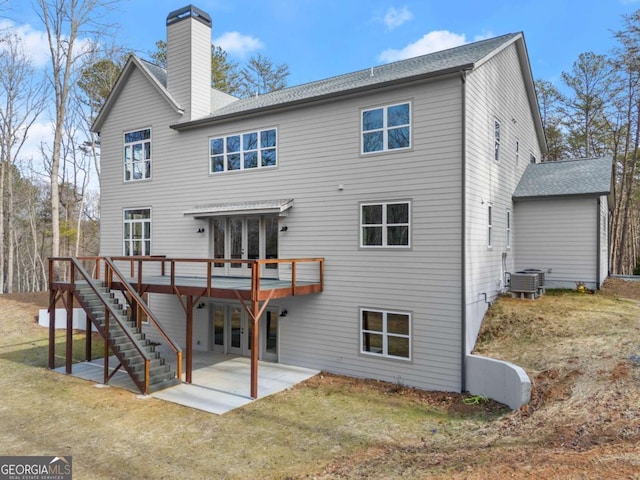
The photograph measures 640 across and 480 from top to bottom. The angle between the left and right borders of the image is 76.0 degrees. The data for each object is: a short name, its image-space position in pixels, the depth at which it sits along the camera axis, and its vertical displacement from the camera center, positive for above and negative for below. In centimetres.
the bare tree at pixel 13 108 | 2250 +780
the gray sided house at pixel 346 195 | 934 +125
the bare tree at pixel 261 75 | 2766 +1122
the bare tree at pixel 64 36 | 1852 +956
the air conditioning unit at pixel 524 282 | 1178 -127
